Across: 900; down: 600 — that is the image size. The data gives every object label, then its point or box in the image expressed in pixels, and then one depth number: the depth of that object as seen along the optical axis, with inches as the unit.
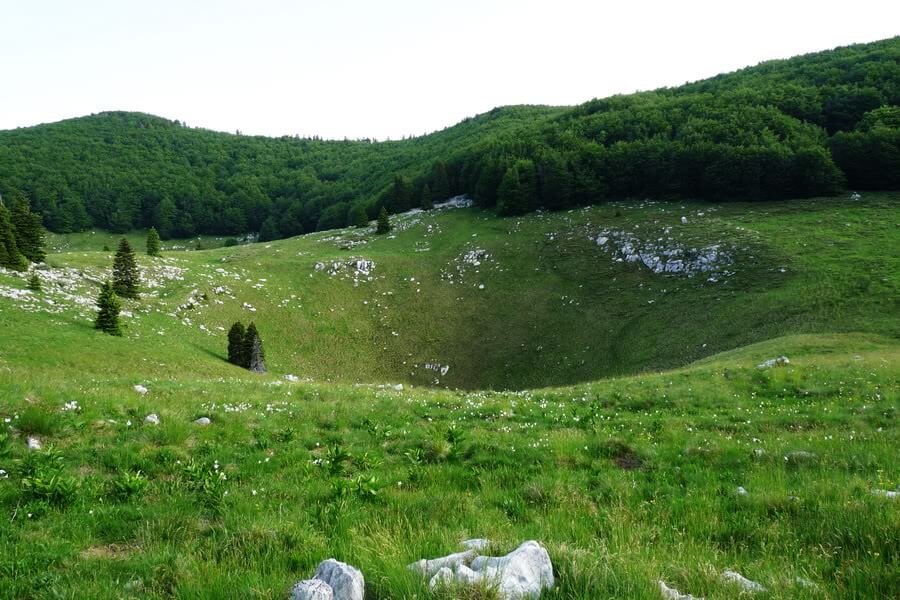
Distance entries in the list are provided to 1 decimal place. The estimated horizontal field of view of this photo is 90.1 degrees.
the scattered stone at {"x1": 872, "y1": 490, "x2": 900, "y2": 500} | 252.8
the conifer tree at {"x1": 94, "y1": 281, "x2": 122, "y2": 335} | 1371.8
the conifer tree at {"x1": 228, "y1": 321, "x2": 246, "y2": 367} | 1596.9
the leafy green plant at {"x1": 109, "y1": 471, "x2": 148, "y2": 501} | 277.9
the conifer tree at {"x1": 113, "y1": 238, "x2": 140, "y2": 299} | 1727.4
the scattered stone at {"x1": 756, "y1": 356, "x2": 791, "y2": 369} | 979.8
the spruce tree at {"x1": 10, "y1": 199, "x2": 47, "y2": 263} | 1728.6
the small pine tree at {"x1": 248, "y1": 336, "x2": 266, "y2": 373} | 1596.9
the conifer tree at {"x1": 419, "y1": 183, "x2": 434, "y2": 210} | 3983.8
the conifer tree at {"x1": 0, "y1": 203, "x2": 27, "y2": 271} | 1540.4
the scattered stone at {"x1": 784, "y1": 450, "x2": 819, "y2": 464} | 392.5
